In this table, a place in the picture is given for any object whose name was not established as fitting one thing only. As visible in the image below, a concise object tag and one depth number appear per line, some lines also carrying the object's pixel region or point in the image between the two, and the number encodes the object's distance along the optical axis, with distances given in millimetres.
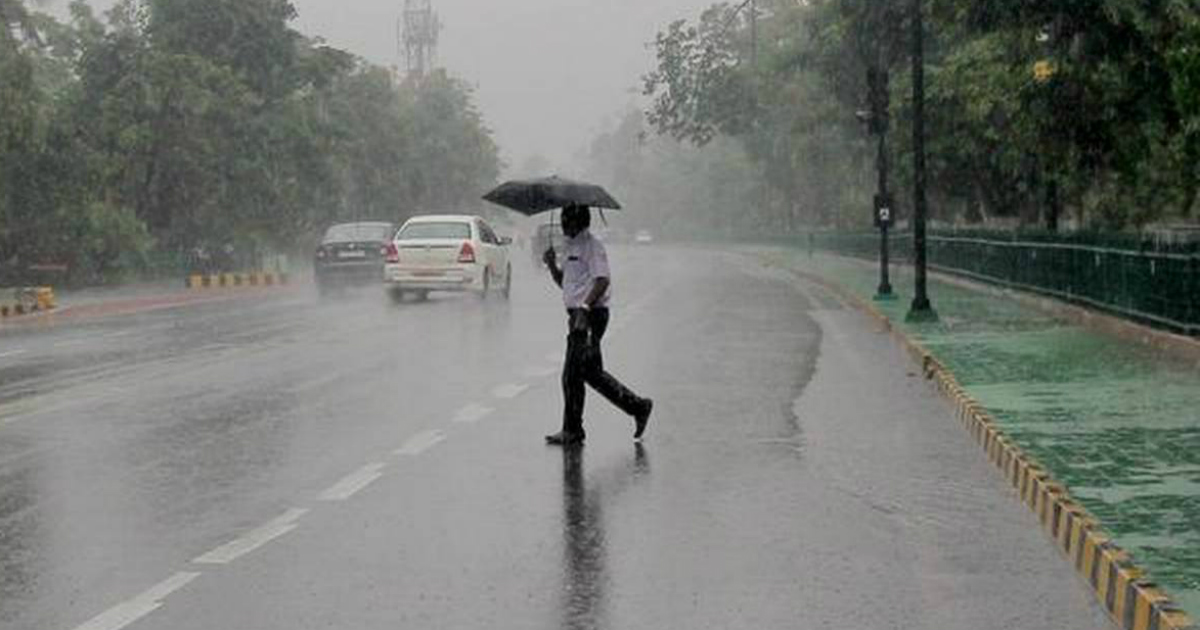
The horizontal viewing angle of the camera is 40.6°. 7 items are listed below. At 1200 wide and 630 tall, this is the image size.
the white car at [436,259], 31203
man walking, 11688
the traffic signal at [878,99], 29547
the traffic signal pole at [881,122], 29406
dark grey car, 39812
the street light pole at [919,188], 24438
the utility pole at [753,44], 68688
